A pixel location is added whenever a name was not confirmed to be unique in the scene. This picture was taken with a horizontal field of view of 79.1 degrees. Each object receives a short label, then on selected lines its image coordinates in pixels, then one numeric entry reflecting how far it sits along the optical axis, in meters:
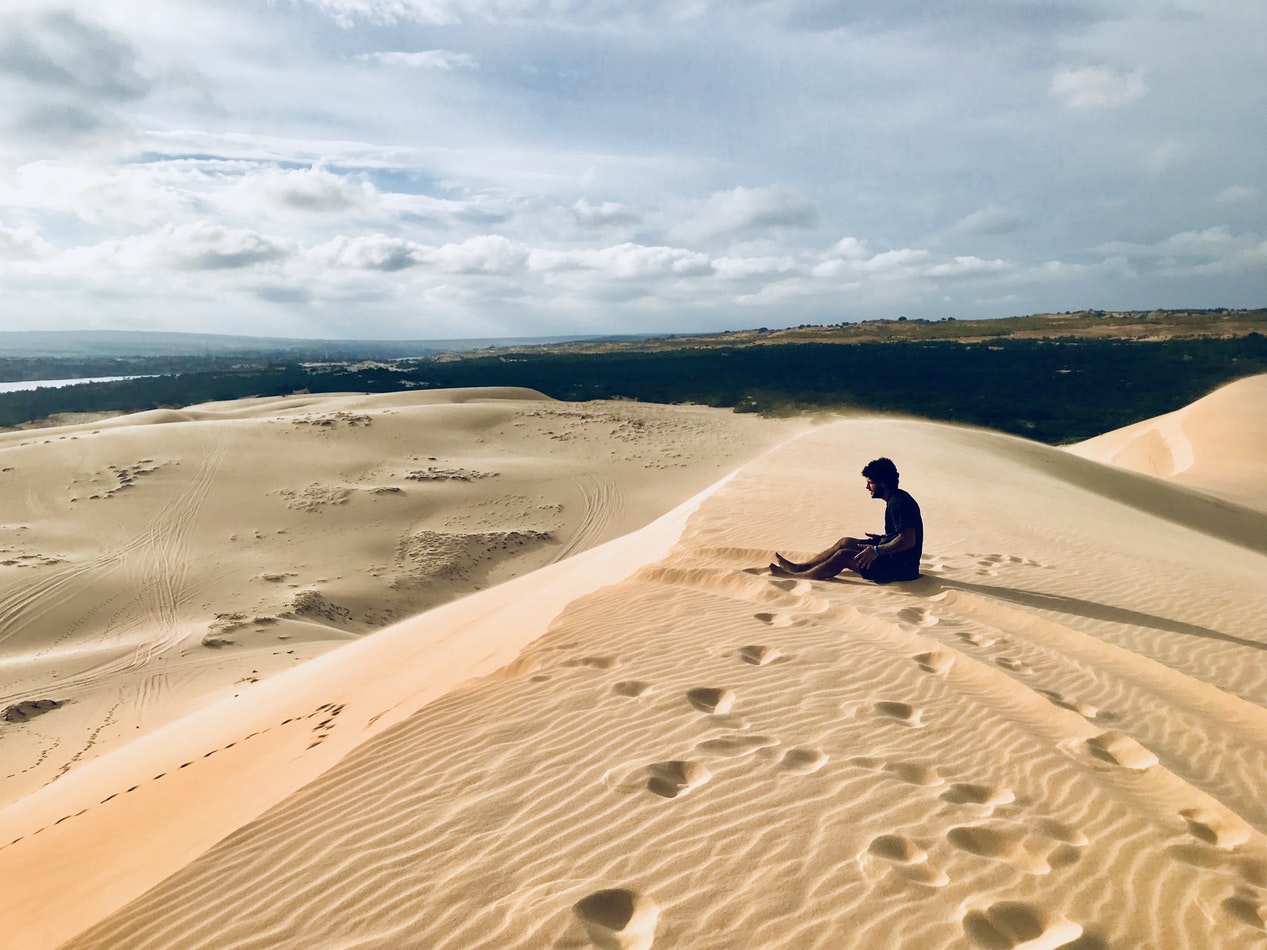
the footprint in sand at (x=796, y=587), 7.70
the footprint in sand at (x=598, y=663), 5.58
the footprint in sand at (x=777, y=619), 6.72
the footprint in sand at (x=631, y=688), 5.08
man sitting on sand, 7.91
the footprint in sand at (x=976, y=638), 6.47
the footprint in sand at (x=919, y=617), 6.92
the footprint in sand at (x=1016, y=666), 5.87
